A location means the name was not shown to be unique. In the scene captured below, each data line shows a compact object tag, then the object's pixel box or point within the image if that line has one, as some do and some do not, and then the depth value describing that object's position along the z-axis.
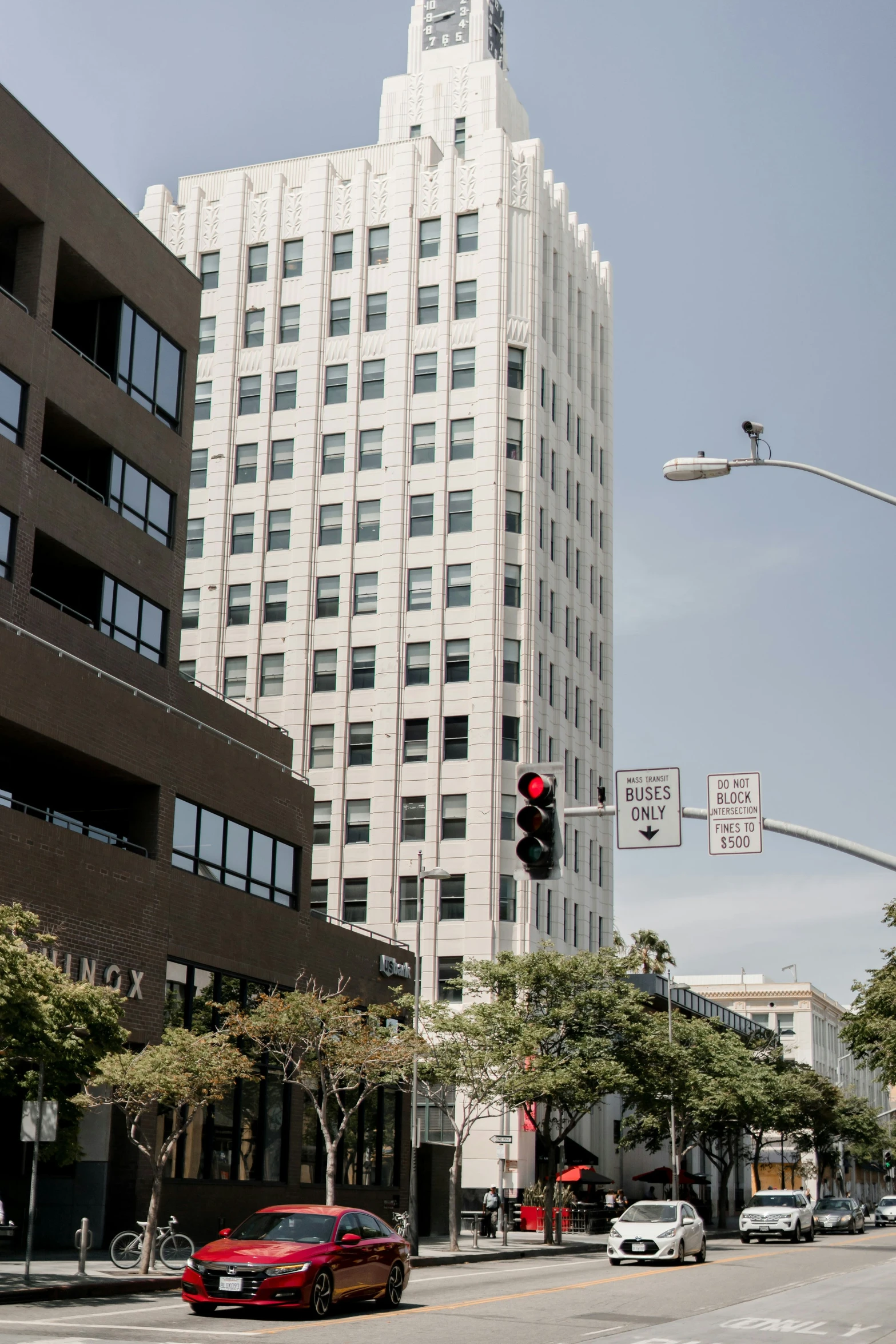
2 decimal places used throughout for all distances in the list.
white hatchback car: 35.59
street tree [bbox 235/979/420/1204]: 34.41
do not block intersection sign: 18.53
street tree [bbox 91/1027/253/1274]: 26.59
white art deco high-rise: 68.56
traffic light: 15.88
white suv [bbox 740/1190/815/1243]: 52.78
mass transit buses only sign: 18.55
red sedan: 19.56
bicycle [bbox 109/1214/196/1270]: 26.81
